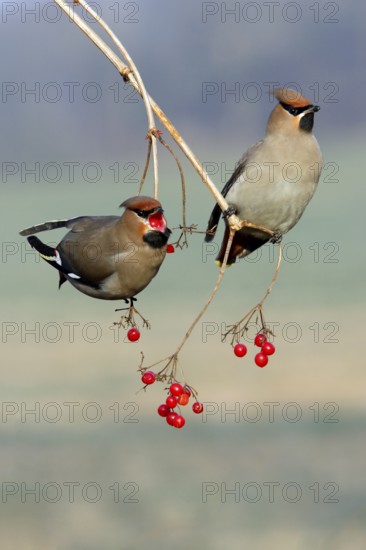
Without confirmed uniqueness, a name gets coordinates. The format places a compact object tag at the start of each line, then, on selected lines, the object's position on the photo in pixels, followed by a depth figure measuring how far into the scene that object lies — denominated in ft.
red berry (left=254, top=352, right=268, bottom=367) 14.58
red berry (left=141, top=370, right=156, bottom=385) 13.01
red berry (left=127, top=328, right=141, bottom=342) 14.01
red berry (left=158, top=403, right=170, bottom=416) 13.84
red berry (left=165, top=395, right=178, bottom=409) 13.28
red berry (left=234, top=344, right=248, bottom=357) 14.76
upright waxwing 17.69
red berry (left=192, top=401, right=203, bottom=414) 14.14
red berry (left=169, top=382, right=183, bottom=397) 13.16
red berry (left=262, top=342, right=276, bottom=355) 14.89
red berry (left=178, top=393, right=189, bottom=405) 13.16
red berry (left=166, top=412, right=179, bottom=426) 13.43
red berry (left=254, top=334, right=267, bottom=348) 15.14
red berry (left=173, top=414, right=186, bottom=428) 13.09
